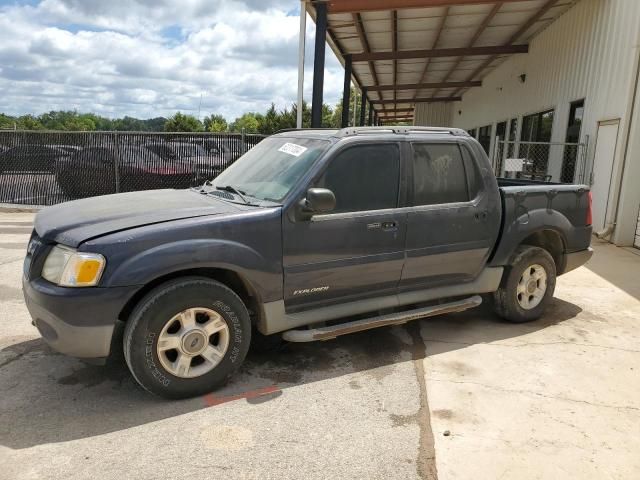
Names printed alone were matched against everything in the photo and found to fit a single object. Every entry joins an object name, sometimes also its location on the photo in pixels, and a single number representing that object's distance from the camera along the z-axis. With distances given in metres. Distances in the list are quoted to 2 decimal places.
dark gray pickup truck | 3.18
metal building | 9.27
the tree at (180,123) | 63.56
